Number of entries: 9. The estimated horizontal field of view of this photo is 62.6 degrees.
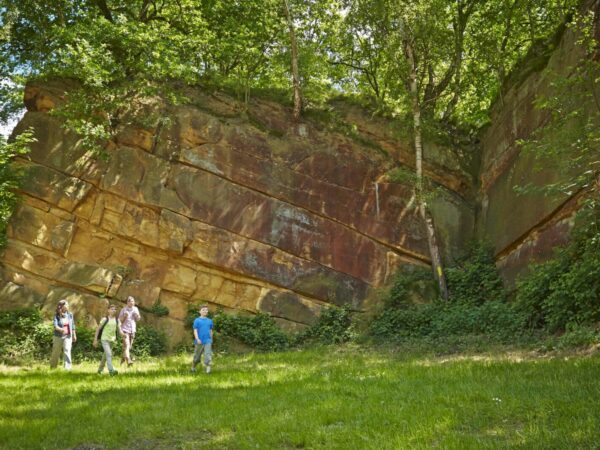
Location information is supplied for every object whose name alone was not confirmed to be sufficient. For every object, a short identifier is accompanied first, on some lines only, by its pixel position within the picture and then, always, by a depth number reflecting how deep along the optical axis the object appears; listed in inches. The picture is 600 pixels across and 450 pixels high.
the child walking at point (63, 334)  526.0
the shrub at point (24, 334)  621.9
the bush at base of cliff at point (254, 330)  686.5
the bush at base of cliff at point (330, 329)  691.4
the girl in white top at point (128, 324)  541.3
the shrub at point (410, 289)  732.7
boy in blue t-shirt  470.6
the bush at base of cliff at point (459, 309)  593.3
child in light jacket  480.7
